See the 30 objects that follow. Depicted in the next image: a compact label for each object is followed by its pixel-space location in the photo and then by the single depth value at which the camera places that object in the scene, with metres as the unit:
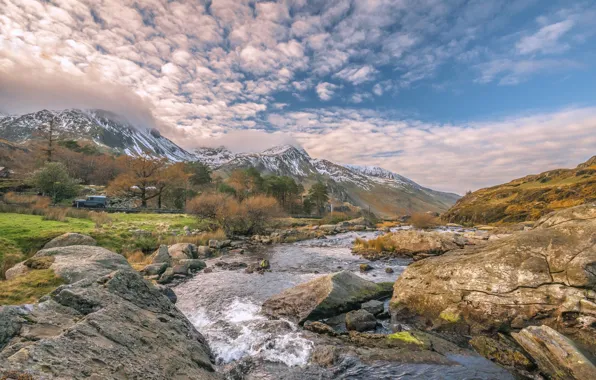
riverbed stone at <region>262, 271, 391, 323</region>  13.89
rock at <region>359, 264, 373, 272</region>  25.50
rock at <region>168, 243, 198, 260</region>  27.72
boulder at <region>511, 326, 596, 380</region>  7.57
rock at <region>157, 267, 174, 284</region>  20.23
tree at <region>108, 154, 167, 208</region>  65.25
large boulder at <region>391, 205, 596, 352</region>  9.89
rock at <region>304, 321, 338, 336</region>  12.09
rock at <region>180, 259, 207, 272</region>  24.14
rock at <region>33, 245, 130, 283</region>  10.91
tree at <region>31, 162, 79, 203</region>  47.47
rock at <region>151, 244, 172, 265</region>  24.51
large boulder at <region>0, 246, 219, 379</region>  4.53
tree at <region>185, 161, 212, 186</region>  100.80
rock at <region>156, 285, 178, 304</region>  16.36
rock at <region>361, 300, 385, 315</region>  14.36
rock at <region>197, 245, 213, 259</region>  31.33
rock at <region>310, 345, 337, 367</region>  9.91
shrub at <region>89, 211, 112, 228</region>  33.49
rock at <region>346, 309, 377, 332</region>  12.63
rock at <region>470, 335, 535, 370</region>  9.16
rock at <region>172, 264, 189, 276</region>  22.18
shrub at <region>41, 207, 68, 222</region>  29.56
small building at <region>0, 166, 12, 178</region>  60.94
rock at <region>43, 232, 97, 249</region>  18.25
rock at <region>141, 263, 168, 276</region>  21.67
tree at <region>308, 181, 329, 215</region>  119.44
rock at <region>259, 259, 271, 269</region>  25.86
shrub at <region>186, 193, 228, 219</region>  50.69
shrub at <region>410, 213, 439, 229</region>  75.69
